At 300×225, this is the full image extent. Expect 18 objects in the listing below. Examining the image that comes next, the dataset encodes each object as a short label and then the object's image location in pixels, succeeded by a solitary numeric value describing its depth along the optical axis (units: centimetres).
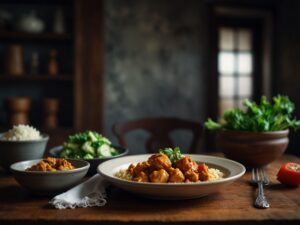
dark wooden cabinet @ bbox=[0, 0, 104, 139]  349
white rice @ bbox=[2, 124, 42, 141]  137
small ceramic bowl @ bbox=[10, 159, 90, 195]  105
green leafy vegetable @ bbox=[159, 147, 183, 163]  114
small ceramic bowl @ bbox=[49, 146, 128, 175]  133
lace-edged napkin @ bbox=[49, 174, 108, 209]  102
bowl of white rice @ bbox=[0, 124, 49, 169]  133
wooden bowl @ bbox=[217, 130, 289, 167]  144
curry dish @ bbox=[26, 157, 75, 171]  110
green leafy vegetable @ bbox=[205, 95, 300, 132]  152
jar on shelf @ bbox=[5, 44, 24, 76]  342
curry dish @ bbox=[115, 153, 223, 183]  103
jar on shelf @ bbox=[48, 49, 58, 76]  349
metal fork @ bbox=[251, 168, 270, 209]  102
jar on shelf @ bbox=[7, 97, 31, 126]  338
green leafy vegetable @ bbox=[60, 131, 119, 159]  141
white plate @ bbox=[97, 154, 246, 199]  98
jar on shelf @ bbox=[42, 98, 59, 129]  344
